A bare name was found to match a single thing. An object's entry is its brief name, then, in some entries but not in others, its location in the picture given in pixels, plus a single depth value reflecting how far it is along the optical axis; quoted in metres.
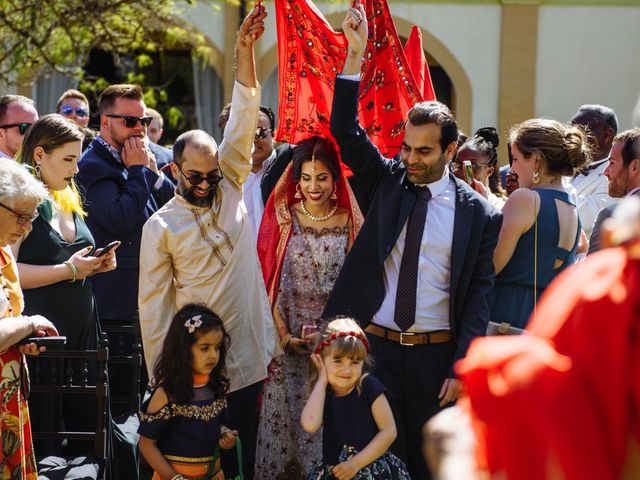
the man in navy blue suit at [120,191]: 10.71
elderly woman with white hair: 7.25
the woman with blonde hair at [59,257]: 9.05
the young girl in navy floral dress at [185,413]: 8.53
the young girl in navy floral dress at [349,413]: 8.02
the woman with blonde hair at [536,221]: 8.59
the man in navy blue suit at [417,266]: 8.18
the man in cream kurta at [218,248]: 8.95
